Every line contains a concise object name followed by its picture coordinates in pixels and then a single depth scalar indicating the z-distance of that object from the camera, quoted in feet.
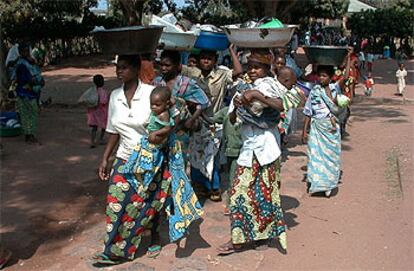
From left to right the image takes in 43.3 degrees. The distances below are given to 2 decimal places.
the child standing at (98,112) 26.11
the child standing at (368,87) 47.44
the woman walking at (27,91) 25.70
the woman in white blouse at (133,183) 12.30
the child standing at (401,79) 46.55
